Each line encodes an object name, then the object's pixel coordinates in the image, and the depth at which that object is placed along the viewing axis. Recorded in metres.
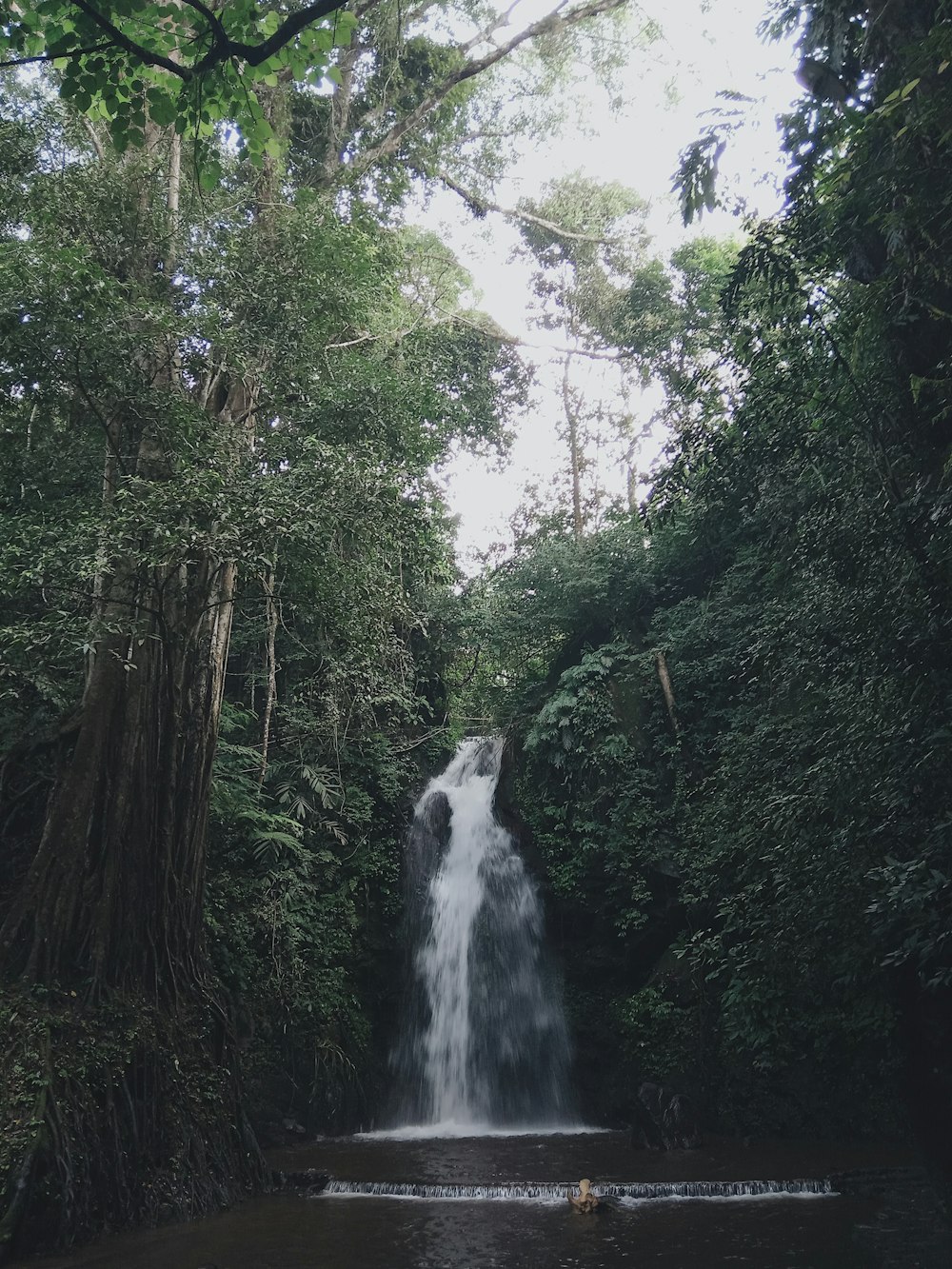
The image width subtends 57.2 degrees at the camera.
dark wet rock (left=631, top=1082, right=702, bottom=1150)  9.39
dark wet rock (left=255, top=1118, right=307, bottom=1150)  10.02
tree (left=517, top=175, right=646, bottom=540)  20.66
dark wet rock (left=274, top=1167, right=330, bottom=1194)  7.89
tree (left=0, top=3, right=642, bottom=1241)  6.57
